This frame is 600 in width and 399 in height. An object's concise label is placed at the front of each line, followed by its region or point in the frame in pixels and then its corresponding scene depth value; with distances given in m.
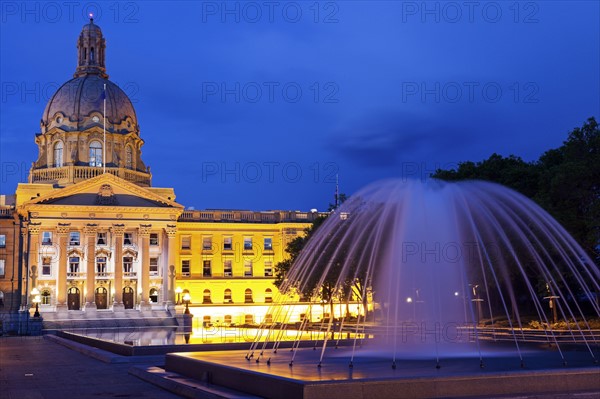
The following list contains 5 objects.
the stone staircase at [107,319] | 75.25
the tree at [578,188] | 42.53
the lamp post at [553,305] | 42.38
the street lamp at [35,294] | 73.16
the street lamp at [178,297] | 83.22
